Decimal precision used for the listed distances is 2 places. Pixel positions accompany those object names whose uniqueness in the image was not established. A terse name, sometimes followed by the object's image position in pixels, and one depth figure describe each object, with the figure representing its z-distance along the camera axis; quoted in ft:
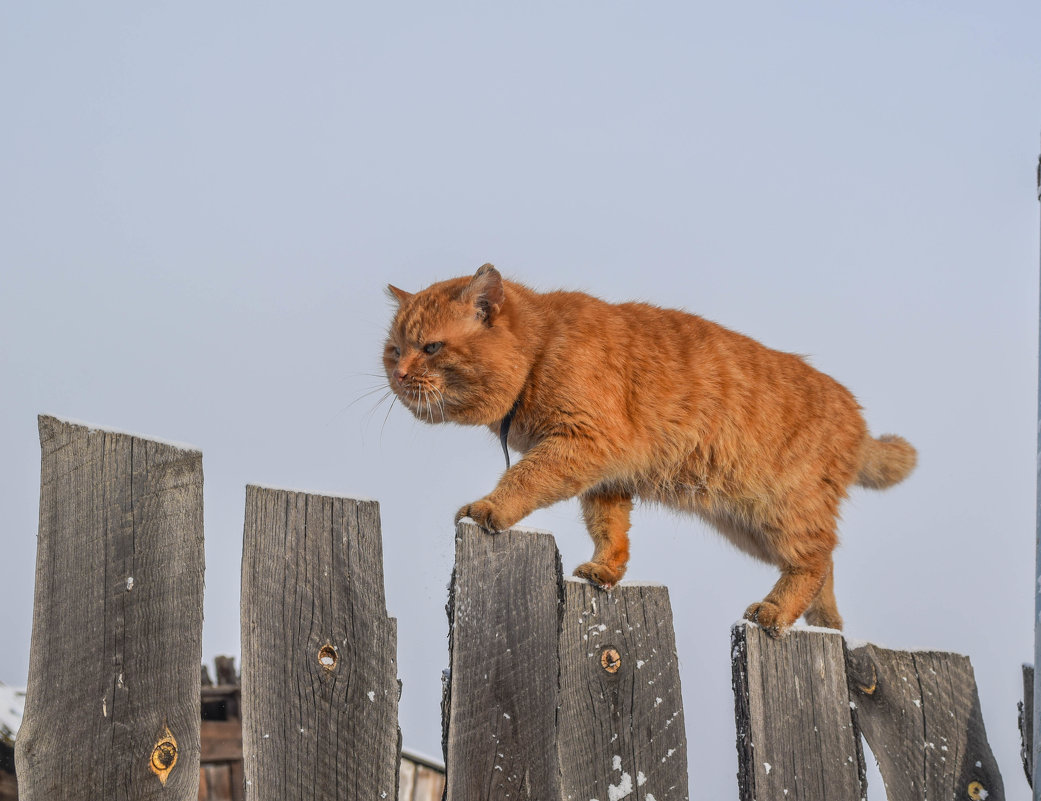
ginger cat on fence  10.41
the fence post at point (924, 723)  9.60
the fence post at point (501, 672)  7.79
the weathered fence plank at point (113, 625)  6.63
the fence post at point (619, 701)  8.31
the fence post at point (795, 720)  8.96
